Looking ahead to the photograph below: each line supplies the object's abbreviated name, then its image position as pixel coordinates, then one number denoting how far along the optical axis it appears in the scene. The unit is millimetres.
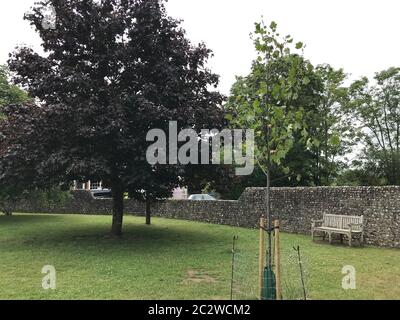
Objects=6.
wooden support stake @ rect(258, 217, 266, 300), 6590
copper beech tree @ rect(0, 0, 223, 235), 12930
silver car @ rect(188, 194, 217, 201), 29248
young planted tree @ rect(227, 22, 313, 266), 6652
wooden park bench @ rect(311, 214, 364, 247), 14195
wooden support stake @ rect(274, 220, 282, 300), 6266
